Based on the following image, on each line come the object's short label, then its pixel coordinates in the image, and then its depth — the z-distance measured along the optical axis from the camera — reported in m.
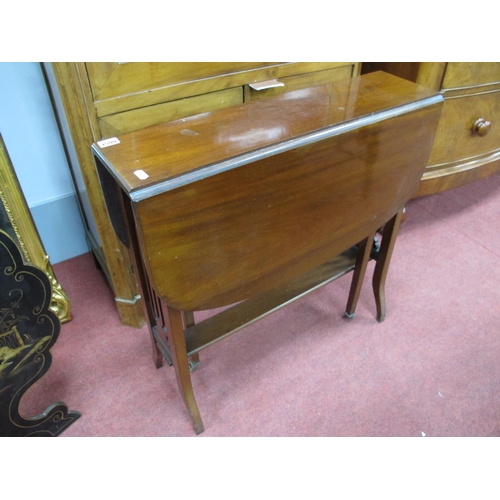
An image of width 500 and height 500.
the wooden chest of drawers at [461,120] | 1.73
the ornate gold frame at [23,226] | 1.39
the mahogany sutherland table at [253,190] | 0.94
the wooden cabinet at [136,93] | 1.19
